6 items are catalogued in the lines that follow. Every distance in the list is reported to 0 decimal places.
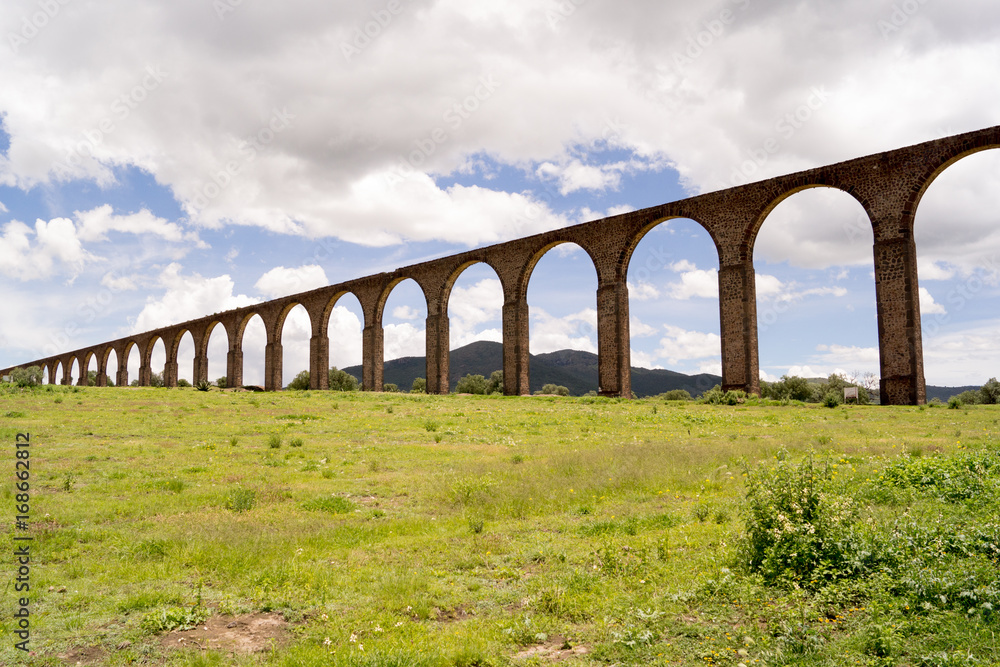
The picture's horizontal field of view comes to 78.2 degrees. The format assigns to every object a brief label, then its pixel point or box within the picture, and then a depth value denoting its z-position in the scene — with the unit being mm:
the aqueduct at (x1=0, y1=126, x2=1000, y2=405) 20578
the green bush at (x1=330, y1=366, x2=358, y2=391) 54097
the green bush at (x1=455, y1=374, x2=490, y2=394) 50388
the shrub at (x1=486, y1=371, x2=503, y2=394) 51566
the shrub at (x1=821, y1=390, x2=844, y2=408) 20656
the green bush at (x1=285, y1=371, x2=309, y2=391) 56494
